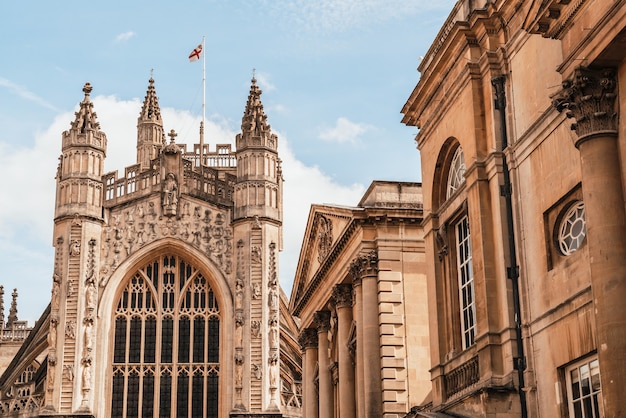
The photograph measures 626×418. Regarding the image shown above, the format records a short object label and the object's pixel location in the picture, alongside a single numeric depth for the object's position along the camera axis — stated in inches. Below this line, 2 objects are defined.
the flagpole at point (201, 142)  2292.8
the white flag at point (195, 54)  2319.1
